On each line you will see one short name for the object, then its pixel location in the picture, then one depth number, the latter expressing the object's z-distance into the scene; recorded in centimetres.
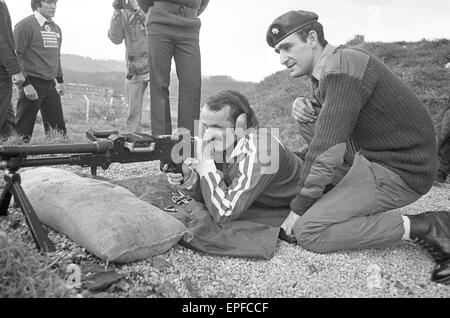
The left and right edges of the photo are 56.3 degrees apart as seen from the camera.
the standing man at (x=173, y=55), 507
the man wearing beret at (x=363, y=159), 277
